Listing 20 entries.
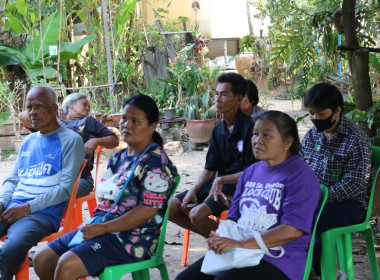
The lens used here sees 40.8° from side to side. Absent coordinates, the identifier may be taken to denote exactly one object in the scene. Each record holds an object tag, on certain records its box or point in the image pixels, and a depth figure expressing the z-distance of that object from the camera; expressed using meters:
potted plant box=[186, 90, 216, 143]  8.84
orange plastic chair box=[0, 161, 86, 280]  3.32
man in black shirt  3.37
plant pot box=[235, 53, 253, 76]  16.50
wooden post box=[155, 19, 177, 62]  11.16
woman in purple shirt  2.29
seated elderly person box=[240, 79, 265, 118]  4.22
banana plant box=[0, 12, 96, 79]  10.54
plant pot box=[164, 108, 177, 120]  9.45
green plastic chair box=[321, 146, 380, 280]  2.70
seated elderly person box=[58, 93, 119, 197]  4.11
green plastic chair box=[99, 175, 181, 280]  2.58
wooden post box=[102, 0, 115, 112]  9.59
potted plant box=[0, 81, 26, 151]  8.96
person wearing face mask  3.02
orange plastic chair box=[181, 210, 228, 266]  3.99
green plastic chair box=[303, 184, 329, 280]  2.36
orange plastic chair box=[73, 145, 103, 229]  3.82
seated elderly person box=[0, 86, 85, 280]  3.21
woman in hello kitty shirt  2.56
